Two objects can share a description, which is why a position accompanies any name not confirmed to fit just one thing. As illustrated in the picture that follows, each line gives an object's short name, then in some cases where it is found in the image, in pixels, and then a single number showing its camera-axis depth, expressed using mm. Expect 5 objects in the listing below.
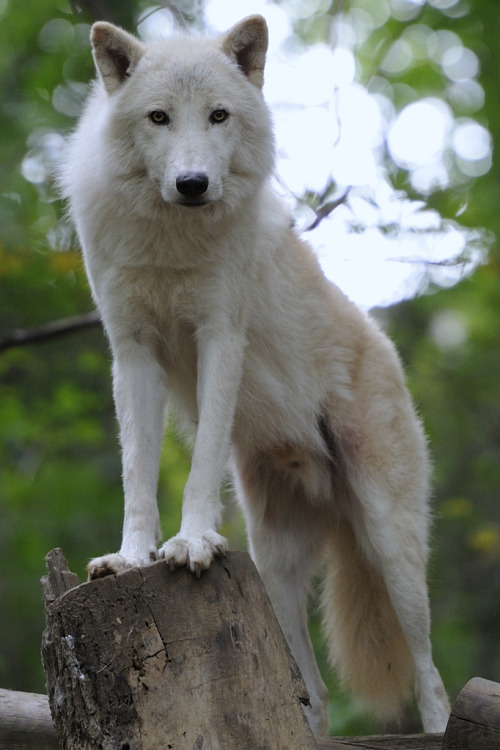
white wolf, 7977
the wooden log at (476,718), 5937
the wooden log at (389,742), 7199
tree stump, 5750
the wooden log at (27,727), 7766
